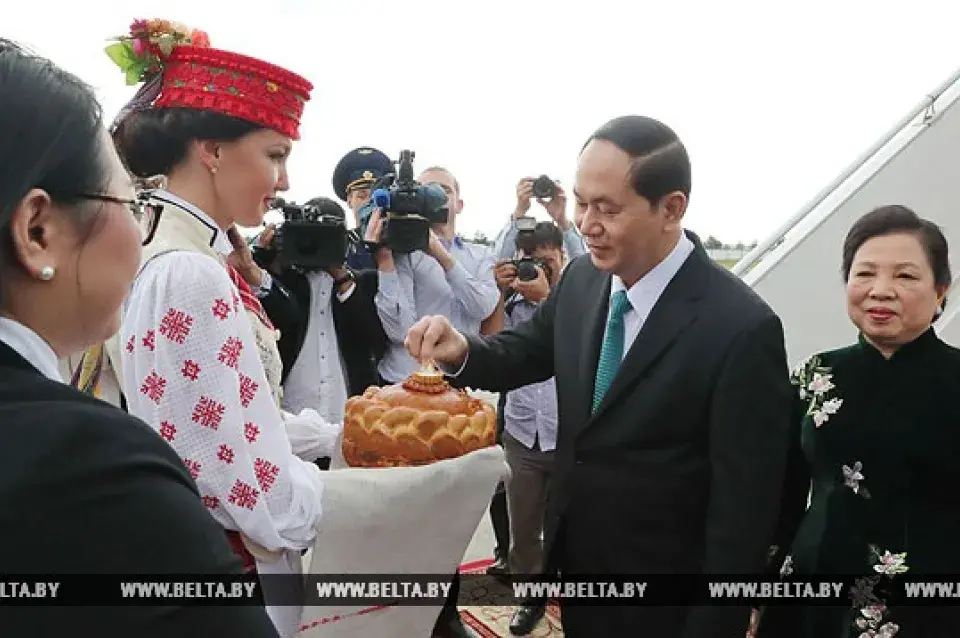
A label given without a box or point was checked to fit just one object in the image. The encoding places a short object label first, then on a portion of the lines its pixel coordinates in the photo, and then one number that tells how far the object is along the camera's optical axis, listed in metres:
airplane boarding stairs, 3.32
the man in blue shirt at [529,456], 3.25
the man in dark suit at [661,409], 1.44
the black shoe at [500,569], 3.63
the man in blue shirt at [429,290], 3.06
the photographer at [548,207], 3.91
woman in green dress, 1.59
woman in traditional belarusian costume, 1.25
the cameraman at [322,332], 2.73
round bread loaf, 1.37
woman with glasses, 0.59
